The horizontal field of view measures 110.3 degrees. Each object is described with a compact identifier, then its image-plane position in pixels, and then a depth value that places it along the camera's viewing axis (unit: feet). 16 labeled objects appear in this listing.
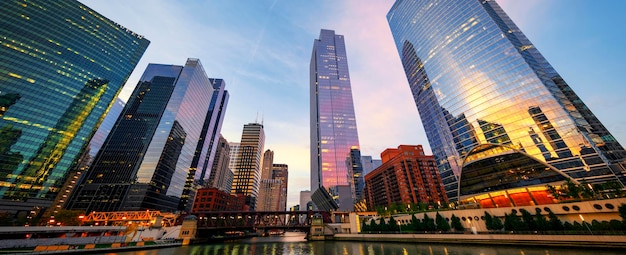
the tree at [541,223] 118.21
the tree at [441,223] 165.17
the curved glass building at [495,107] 175.52
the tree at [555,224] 115.65
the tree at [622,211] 99.92
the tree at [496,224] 136.56
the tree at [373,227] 229.27
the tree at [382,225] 217.97
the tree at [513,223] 125.39
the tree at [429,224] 175.63
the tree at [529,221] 122.00
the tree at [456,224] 161.27
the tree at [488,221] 141.10
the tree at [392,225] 209.28
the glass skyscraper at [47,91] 269.85
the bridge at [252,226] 264.31
